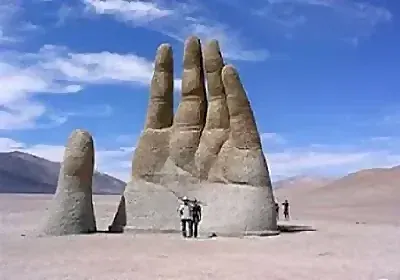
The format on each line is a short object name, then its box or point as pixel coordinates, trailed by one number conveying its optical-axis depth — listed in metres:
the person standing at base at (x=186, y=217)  18.53
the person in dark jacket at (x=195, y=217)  18.55
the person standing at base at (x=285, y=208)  30.87
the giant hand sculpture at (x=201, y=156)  19.38
